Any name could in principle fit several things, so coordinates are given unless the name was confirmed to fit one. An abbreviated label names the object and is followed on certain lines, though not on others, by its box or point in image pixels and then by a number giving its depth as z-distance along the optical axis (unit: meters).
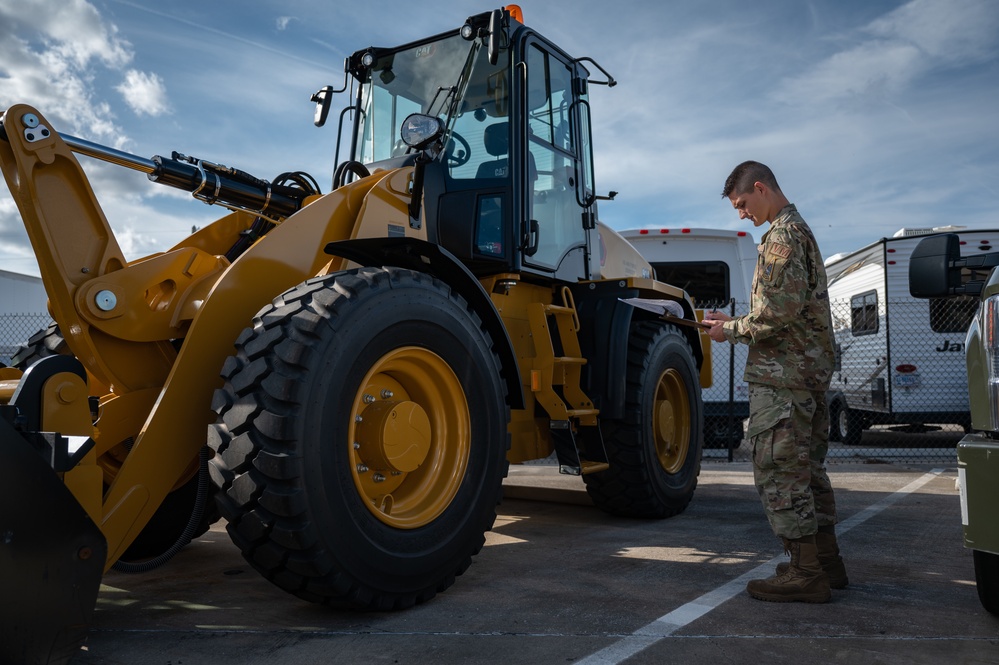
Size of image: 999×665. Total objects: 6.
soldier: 3.81
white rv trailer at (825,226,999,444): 11.23
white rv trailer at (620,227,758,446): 11.38
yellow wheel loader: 2.91
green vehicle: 3.15
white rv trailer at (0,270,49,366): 19.30
